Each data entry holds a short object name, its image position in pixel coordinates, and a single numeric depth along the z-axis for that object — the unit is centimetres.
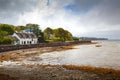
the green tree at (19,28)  7254
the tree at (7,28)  6114
